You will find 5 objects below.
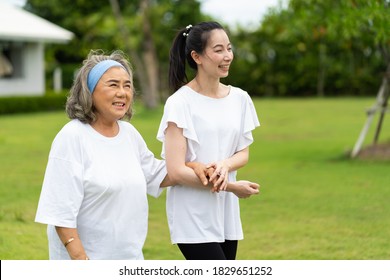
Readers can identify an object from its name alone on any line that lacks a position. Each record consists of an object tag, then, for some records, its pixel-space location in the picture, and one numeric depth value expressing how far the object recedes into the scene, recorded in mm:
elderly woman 3203
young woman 3518
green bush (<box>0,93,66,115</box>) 23953
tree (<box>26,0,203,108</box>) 25141
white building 26516
